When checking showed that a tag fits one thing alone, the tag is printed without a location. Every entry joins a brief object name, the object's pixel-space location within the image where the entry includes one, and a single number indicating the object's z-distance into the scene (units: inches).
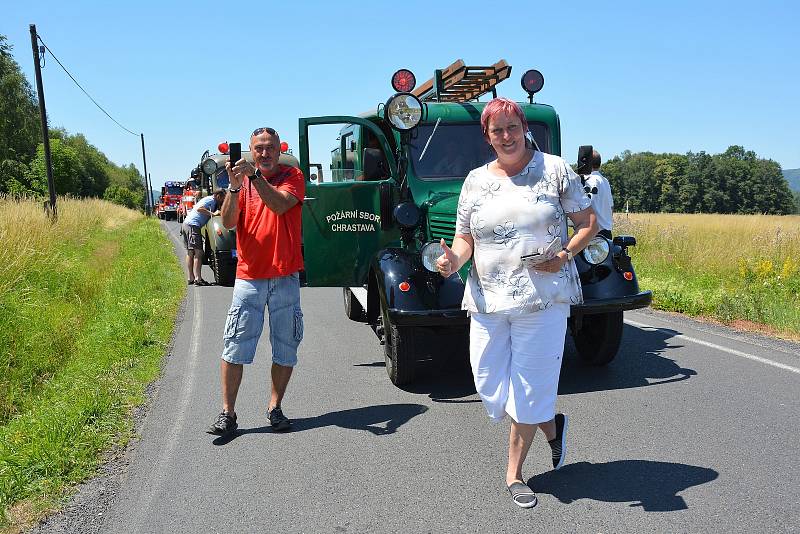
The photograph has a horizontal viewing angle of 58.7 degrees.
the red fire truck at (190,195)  692.5
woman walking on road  134.3
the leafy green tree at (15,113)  1952.5
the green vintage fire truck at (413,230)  213.8
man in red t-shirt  180.2
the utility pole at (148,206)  2512.2
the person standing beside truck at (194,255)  502.3
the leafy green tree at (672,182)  4407.0
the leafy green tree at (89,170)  3119.6
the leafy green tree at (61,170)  1529.3
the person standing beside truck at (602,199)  252.3
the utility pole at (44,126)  934.4
